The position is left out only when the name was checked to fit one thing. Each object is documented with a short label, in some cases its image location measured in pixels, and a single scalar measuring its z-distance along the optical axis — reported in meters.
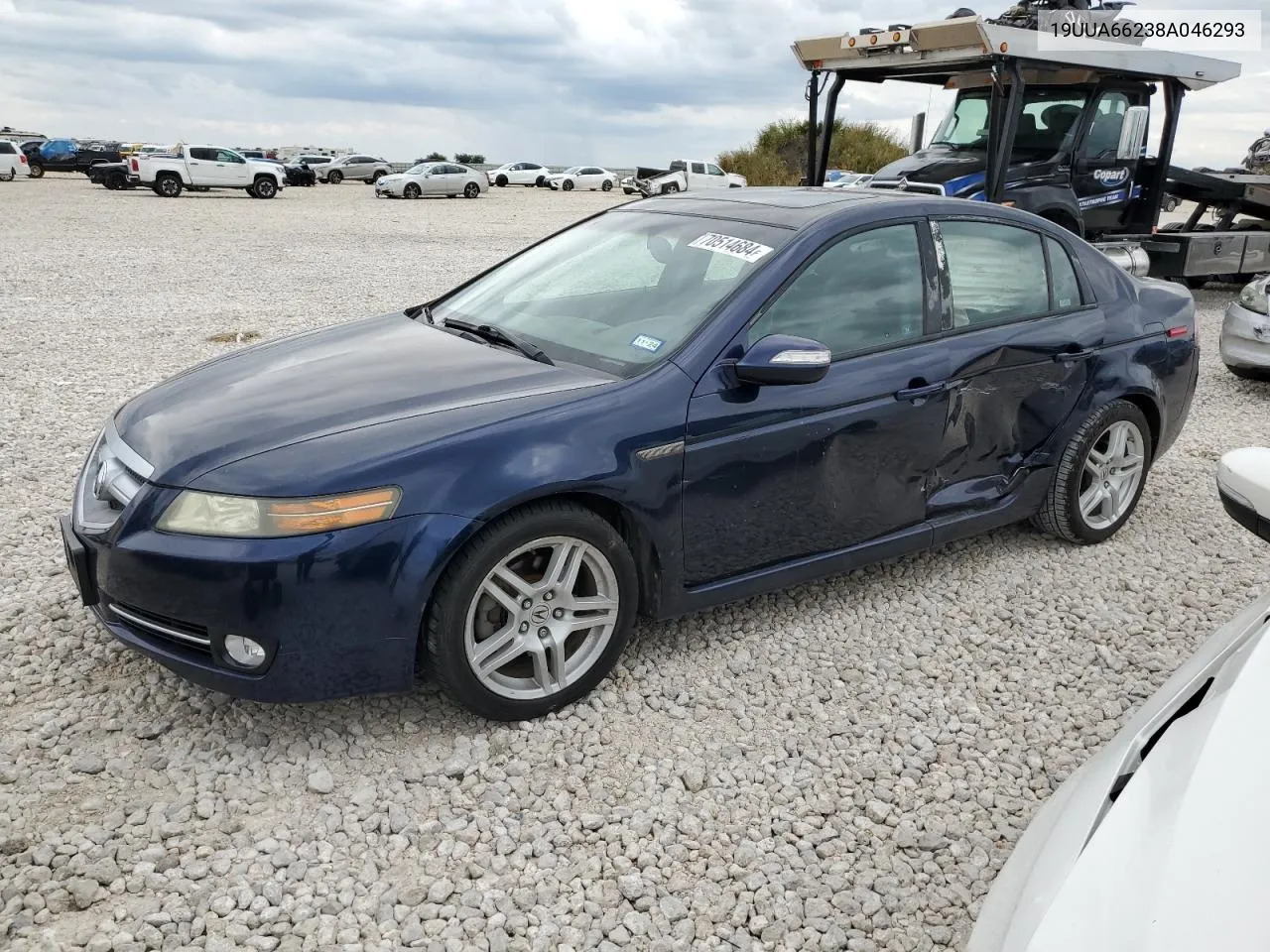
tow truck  9.40
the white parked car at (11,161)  35.22
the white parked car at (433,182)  35.56
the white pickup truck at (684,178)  36.41
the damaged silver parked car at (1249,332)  8.01
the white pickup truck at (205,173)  31.11
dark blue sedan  2.87
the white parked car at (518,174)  50.12
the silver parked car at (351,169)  45.91
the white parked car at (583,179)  46.66
